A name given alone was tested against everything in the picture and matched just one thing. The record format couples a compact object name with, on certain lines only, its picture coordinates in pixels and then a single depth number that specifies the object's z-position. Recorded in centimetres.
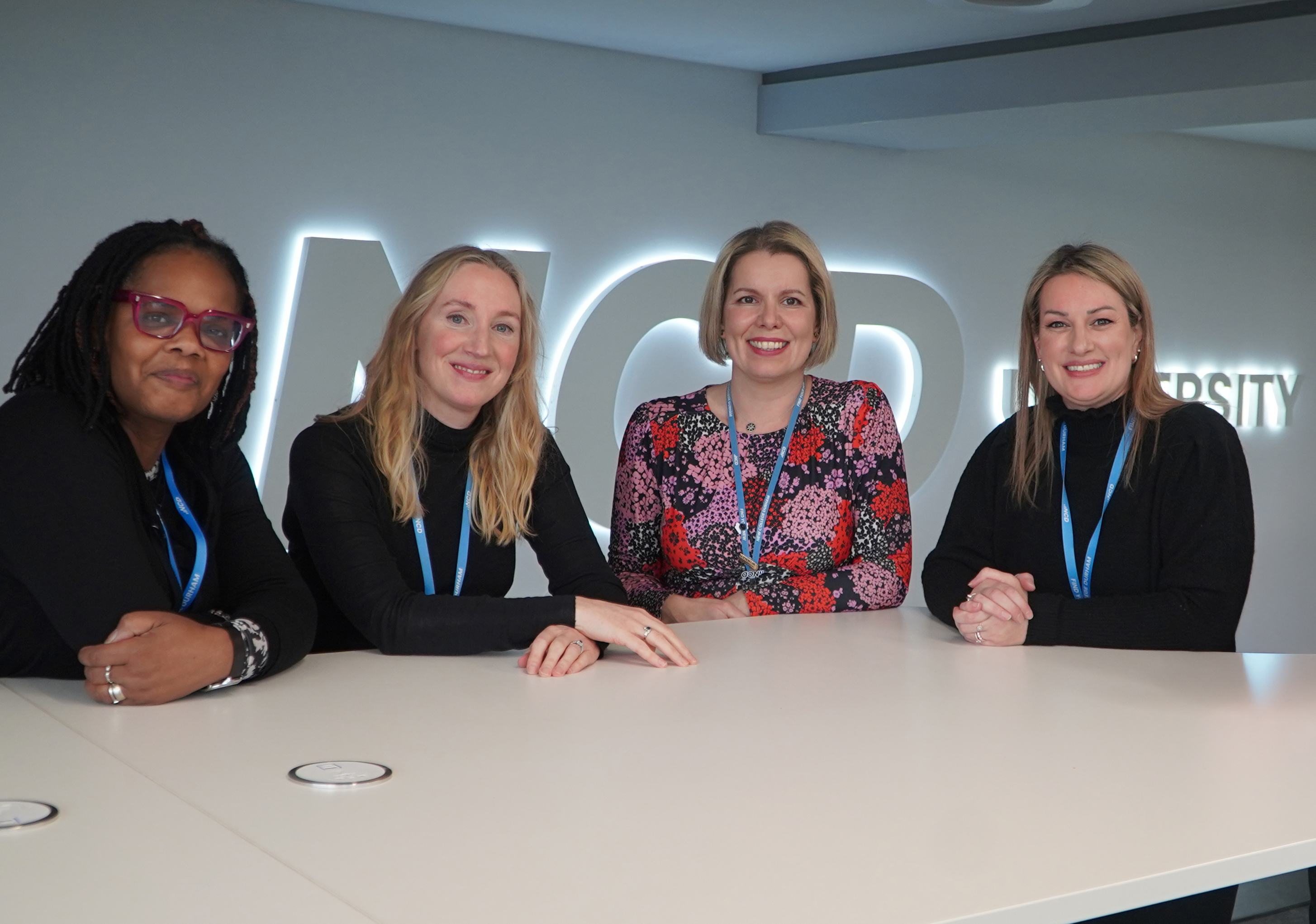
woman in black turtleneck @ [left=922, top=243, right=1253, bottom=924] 255
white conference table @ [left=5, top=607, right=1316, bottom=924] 125
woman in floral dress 304
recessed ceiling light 397
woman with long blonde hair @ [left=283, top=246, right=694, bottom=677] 231
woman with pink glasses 186
